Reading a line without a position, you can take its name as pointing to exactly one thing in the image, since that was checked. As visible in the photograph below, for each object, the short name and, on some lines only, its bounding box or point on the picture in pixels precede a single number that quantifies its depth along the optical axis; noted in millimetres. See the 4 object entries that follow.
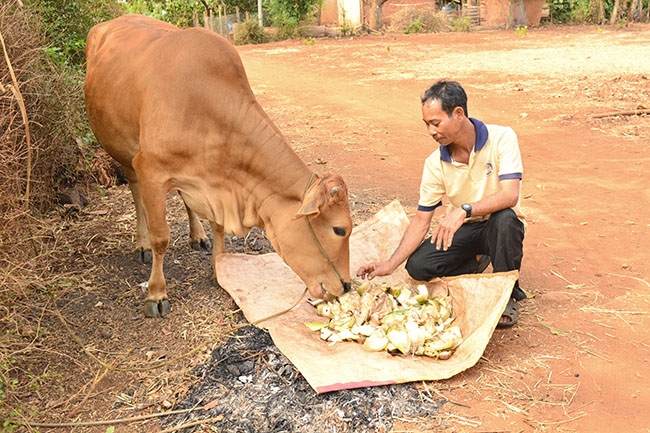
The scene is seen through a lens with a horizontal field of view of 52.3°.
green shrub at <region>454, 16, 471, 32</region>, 20594
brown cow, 3734
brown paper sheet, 3275
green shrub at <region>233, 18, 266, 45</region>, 21422
